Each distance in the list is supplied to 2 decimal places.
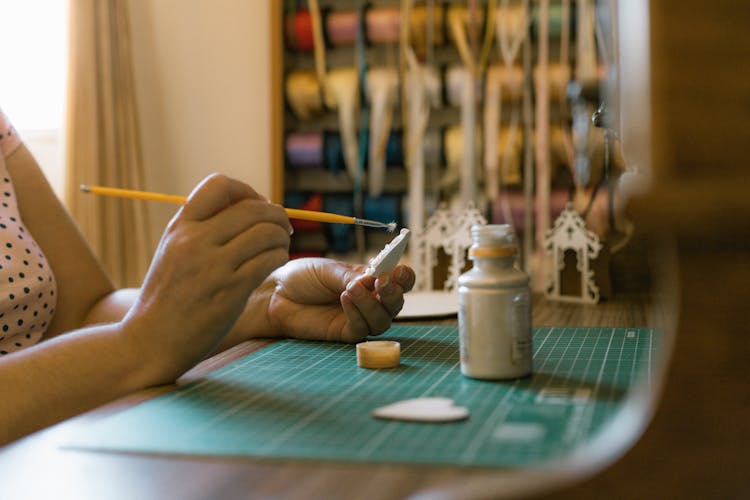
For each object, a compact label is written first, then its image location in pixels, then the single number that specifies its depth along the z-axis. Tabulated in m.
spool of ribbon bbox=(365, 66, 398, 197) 2.52
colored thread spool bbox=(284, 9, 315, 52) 2.59
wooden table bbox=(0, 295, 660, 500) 0.48
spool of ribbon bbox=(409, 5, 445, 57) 2.47
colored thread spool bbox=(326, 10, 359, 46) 2.55
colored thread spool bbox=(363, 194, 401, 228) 2.54
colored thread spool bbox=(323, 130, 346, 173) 2.55
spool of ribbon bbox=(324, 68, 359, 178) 2.52
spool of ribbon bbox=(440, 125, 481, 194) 2.45
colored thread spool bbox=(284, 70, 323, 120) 2.56
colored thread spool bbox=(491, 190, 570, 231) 2.35
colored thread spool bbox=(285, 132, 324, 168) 2.56
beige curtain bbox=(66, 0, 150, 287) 2.68
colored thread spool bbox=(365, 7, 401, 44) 2.51
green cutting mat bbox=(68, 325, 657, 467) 0.56
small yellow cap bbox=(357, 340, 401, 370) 0.86
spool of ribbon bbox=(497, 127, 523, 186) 2.38
